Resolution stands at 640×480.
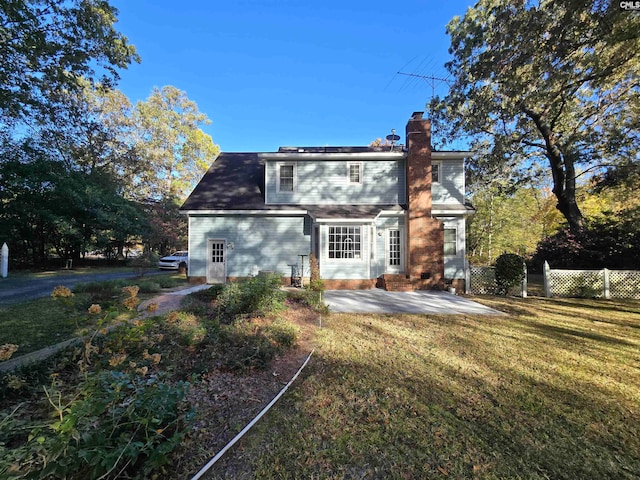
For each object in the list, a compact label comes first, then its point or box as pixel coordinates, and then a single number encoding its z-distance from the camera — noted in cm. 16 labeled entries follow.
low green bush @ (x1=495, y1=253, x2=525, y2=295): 1051
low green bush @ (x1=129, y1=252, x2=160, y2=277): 1238
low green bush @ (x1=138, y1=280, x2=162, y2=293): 981
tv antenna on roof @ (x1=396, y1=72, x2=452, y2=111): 1288
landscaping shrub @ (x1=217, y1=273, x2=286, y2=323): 608
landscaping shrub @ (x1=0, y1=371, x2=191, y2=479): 167
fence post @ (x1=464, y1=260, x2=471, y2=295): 1136
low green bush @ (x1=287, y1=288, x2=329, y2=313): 745
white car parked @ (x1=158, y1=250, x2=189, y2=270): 2020
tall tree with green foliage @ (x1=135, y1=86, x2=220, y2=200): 2869
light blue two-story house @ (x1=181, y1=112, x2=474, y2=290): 1181
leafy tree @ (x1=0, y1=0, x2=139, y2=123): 830
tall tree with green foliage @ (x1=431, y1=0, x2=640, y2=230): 709
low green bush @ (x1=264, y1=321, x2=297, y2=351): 468
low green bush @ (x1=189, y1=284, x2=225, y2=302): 787
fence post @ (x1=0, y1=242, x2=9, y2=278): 1290
